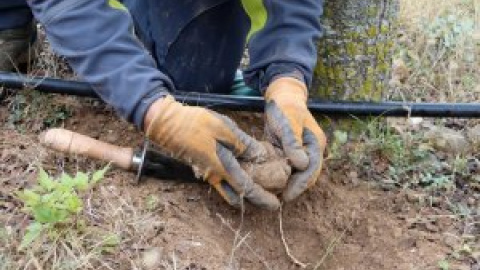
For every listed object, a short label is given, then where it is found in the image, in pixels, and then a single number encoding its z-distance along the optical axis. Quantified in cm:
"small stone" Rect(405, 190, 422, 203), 221
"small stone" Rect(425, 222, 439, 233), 211
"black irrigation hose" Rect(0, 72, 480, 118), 222
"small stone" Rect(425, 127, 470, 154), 246
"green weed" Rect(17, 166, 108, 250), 164
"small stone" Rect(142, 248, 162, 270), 174
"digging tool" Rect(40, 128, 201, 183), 205
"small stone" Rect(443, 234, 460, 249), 203
